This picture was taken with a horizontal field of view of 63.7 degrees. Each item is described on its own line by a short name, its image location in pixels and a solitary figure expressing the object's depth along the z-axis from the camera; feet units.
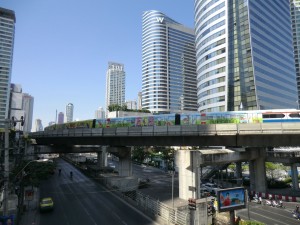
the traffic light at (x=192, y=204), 77.56
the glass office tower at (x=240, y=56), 297.94
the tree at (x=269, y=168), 263.57
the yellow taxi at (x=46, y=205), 102.28
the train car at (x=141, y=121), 132.05
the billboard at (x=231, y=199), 70.79
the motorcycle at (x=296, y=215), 105.46
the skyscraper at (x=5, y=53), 535.60
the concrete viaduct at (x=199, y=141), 105.60
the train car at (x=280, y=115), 111.54
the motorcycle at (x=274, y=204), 127.95
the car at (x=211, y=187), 157.29
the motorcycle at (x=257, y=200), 135.38
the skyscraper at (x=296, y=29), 582.43
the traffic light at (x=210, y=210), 88.17
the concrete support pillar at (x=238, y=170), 204.03
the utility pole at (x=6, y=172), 75.51
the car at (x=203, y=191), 145.22
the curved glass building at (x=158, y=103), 649.20
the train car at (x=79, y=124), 172.51
